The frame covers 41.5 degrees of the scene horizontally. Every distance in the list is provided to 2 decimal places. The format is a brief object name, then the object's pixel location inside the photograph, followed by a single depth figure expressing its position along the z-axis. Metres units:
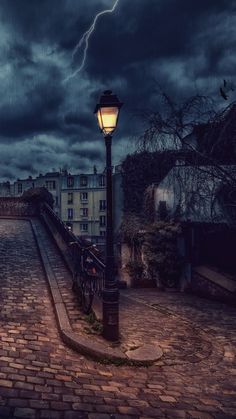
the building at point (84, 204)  55.84
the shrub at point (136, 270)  15.38
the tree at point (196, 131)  7.27
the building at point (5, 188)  72.87
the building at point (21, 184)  69.31
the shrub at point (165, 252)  13.23
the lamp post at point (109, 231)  5.65
